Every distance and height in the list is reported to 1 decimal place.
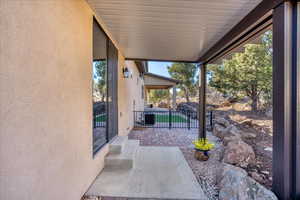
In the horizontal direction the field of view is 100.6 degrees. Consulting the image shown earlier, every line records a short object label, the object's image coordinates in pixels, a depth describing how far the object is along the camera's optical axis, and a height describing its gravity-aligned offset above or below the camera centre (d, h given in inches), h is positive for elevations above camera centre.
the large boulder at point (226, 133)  152.9 -47.6
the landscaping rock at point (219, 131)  181.4 -50.0
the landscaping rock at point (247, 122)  225.7 -44.3
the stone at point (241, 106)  284.2 -18.9
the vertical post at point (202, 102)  156.4 -4.2
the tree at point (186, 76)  650.2 +121.1
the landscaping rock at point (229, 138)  144.1 -47.9
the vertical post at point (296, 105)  57.3 -2.9
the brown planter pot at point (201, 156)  122.0 -56.3
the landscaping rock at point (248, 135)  177.1 -52.7
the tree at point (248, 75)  224.0 +53.1
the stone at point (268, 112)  209.8 -23.6
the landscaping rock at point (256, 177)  87.8 -56.1
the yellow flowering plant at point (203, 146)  122.6 -46.9
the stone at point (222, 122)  221.8 -43.1
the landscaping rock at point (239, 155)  110.1 -51.0
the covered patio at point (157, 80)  441.2 +66.7
